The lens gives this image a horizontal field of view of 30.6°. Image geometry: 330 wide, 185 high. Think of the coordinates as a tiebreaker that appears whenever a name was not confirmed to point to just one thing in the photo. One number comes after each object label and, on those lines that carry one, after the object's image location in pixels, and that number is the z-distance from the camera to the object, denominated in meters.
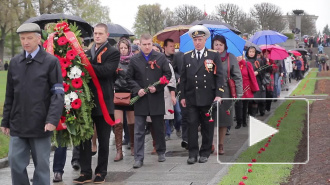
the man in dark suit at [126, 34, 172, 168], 9.30
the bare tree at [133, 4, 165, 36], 86.88
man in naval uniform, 9.12
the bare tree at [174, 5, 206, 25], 77.75
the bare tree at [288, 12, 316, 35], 100.65
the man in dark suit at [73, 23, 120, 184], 7.83
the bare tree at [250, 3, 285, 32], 81.38
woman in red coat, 13.86
